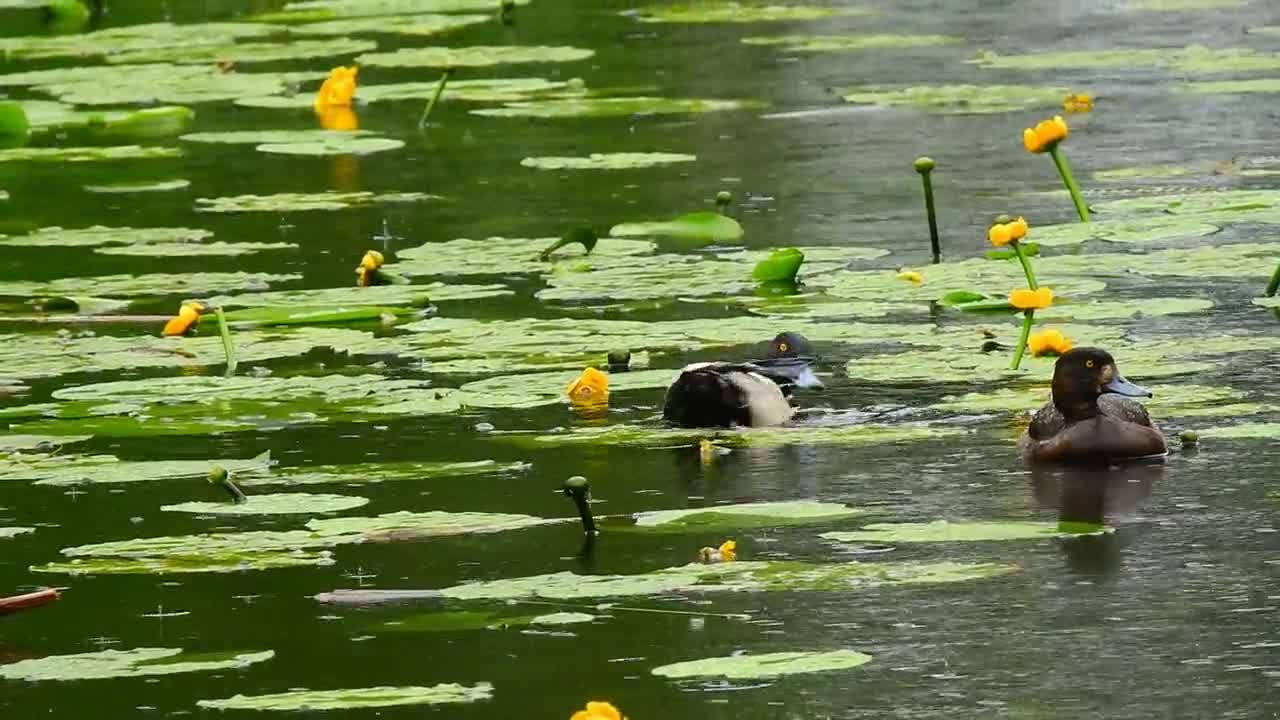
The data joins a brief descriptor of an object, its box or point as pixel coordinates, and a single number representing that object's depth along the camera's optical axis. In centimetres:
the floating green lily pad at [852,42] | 3184
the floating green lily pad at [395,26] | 3622
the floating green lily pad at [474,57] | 3186
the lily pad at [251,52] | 3350
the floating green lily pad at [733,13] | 3556
